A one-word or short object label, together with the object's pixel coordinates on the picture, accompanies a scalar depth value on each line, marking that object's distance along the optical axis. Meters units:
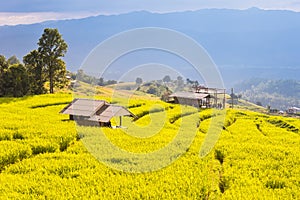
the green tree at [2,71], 48.16
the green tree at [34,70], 52.26
